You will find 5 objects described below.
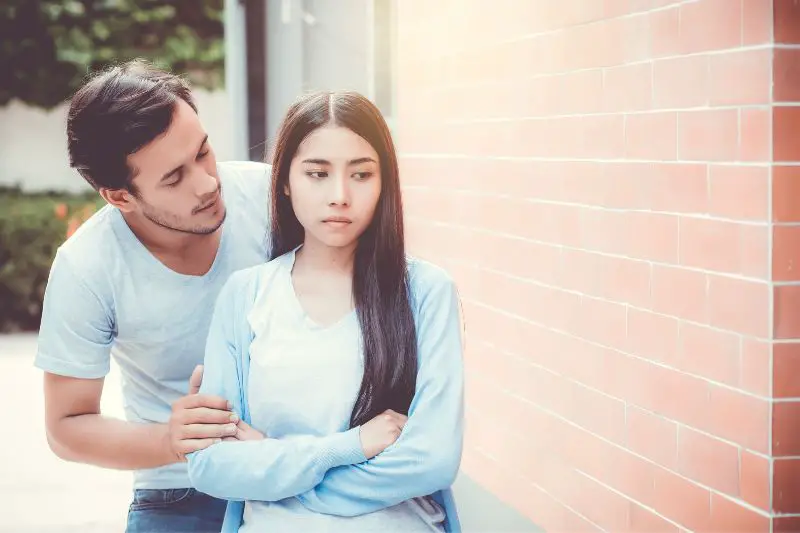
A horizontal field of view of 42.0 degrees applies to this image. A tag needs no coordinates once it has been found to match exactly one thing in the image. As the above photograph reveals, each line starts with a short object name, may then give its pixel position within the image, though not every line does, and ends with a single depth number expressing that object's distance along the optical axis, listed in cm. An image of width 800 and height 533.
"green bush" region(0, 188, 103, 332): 945
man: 253
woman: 193
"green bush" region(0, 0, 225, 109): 1054
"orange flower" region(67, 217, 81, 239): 971
